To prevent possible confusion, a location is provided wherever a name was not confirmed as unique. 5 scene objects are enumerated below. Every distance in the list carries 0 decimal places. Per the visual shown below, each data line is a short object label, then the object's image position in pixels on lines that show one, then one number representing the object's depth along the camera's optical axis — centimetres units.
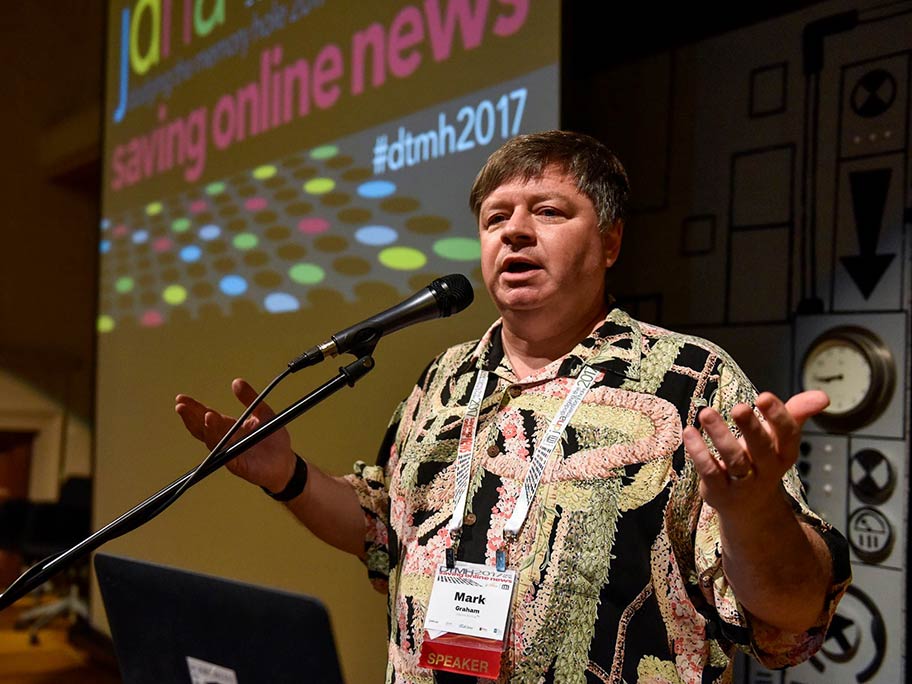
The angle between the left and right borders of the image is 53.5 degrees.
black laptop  90
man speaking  117
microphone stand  116
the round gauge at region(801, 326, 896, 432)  236
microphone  127
